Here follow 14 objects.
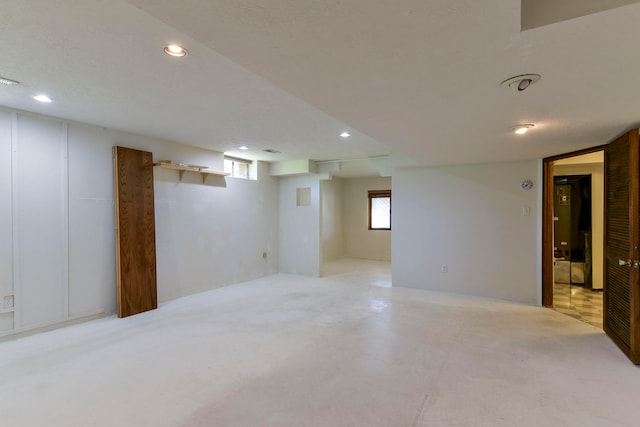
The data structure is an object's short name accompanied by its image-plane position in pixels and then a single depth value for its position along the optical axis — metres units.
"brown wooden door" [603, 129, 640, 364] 2.71
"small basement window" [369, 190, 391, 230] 8.69
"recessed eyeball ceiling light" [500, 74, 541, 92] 1.67
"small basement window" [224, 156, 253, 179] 5.81
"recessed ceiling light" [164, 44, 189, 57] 1.89
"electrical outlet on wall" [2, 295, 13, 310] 3.13
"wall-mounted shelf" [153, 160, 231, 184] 4.40
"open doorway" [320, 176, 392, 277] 8.58
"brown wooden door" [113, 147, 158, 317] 3.90
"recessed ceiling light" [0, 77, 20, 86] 2.38
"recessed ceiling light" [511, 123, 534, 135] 2.70
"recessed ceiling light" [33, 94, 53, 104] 2.75
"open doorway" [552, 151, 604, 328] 5.17
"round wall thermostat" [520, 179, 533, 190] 4.50
